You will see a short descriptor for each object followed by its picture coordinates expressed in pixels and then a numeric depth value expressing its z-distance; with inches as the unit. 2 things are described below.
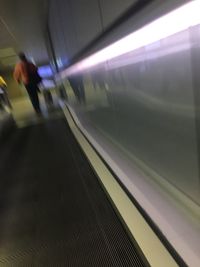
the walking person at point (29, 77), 344.2
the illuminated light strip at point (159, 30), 44.5
